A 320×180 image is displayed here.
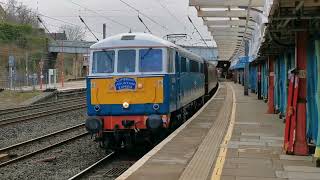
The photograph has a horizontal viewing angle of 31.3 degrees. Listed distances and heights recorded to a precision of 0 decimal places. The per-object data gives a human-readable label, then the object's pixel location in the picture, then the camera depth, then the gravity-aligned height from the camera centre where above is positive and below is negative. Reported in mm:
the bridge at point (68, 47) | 80500 +4049
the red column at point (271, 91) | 22641 -594
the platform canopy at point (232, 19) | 24420 +3062
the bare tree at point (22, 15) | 86875 +9399
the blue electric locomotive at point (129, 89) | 13789 -320
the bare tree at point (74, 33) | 104781 +7875
